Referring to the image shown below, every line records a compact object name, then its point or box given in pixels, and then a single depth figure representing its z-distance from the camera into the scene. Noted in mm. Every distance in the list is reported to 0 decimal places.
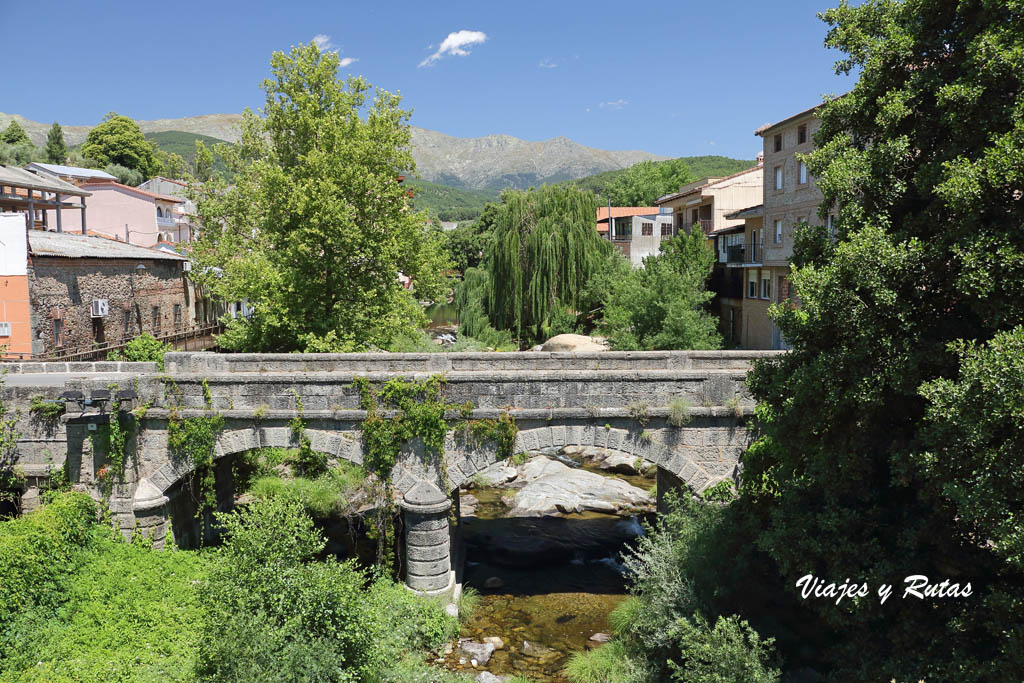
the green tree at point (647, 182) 69312
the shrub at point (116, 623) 10742
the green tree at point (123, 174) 63062
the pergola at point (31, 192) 28859
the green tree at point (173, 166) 77562
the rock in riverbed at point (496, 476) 21547
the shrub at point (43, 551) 11586
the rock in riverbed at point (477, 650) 12578
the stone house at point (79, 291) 20484
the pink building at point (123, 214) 40906
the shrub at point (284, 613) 9000
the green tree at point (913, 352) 6781
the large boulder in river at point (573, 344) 27031
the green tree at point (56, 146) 62188
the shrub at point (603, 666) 11406
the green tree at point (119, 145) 68062
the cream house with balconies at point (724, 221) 33281
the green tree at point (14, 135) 60125
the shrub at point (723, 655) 8789
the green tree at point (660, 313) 23344
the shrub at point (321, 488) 18284
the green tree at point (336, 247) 18250
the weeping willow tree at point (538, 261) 30641
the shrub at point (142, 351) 21608
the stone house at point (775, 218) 26750
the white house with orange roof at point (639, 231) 42812
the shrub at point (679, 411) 12805
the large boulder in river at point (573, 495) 19328
